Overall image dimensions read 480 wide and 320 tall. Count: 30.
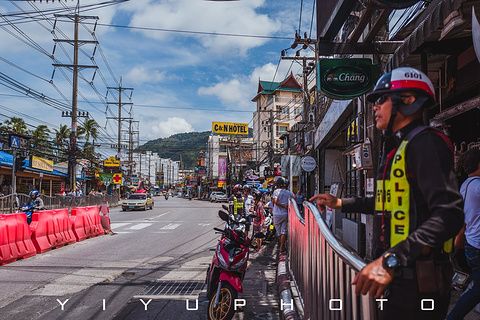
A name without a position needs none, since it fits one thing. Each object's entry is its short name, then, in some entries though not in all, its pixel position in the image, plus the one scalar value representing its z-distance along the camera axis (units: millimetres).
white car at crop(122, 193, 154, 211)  31344
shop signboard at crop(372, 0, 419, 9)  5805
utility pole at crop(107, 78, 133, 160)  55072
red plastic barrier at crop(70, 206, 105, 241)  12266
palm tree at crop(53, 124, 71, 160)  55562
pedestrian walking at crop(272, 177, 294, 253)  9297
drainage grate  6117
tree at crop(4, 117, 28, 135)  47688
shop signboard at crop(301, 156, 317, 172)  18969
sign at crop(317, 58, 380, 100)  8305
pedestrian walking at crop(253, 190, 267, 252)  11031
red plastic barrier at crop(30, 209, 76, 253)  9852
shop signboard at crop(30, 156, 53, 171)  32344
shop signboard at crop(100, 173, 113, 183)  50169
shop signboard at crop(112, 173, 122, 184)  51784
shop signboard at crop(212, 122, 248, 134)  86500
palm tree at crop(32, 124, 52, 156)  51138
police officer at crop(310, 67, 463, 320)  1821
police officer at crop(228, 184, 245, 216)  14358
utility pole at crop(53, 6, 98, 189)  27981
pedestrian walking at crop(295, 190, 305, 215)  18375
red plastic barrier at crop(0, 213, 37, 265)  8484
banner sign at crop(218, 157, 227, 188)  75188
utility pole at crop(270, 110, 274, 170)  35588
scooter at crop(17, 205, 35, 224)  11266
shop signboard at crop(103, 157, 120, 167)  54056
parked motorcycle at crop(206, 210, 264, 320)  4729
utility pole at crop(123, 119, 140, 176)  68562
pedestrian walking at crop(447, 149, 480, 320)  3619
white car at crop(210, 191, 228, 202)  57875
